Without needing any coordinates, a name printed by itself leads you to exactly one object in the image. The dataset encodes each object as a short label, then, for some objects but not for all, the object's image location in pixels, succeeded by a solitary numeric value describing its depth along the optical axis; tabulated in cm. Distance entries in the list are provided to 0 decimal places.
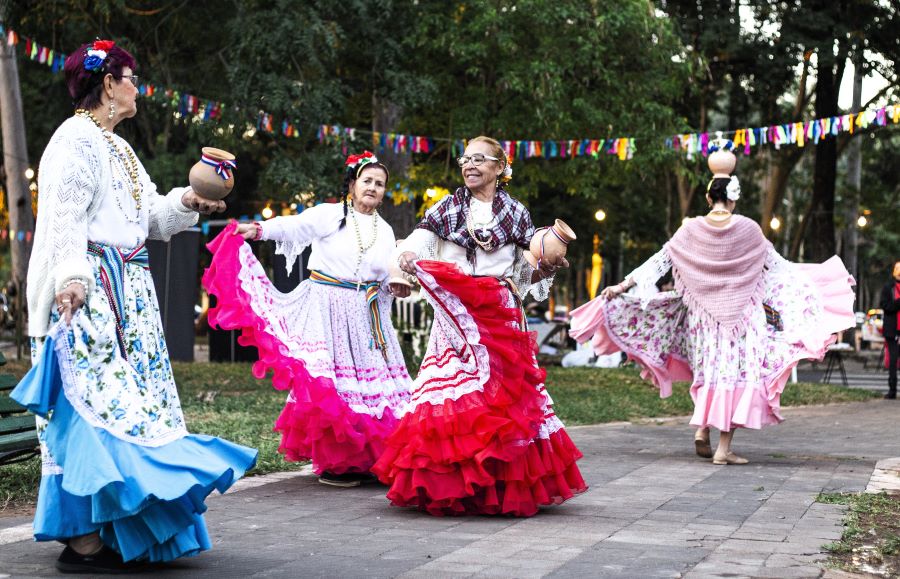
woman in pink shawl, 850
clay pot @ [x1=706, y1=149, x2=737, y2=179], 873
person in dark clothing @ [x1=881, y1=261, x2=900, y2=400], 1602
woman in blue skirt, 455
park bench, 650
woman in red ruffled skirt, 625
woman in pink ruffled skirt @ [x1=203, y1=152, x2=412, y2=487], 730
